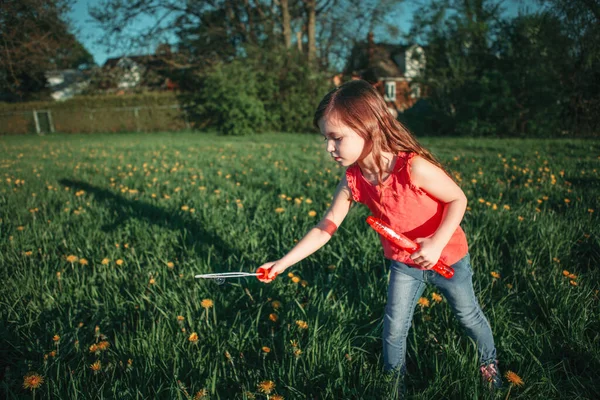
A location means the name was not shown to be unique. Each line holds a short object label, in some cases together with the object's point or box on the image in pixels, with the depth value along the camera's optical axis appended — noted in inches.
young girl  54.0
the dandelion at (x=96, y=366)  56.1
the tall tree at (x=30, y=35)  501.0
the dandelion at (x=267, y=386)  48.6
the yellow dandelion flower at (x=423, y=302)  68.3
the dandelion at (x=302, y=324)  64.8
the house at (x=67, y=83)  902.7
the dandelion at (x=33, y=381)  51.0
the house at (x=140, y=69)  863.7
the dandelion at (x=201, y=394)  49.7
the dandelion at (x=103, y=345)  61.0
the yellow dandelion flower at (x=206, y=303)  68.2
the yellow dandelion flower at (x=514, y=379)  52.3
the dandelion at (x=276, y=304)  75.7
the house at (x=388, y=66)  720.3
